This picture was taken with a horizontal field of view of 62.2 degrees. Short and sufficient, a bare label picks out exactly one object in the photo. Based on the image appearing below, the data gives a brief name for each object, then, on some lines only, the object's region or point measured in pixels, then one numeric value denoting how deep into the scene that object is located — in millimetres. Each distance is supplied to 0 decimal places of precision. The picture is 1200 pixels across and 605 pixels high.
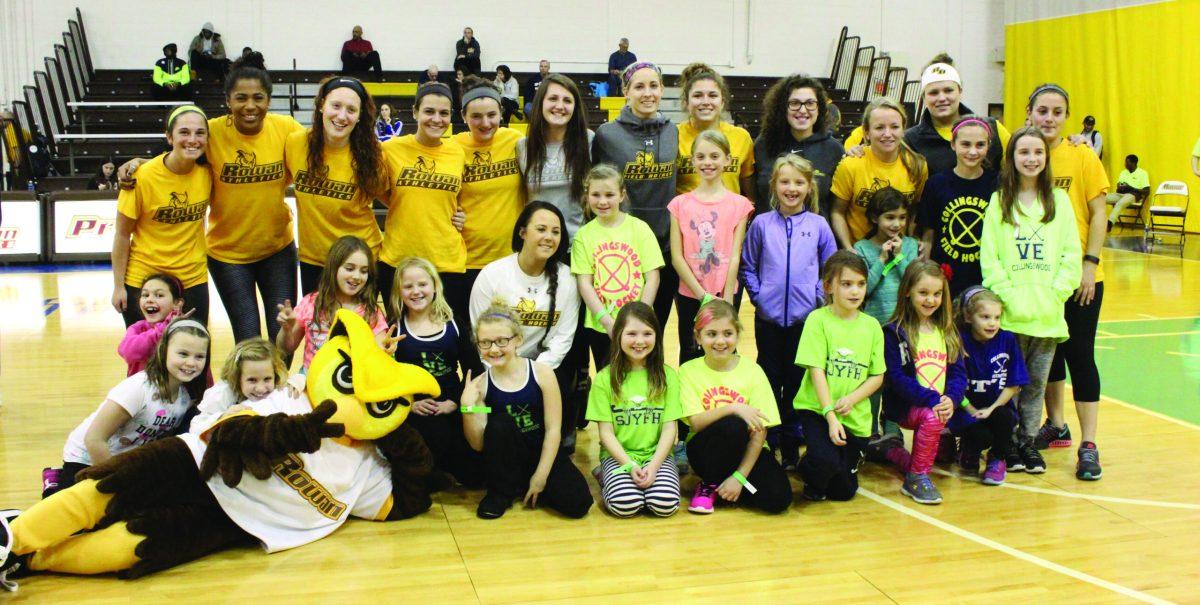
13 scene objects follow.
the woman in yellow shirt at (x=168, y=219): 3975
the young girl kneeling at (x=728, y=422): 3713
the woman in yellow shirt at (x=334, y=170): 4090
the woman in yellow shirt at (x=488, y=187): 4324
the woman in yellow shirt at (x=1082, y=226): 4238
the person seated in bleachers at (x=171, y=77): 13820
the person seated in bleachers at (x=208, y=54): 14312
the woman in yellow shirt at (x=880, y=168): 4277
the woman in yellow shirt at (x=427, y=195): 4176
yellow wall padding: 14016
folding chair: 12977
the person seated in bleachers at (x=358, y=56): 14812
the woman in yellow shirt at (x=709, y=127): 4441
